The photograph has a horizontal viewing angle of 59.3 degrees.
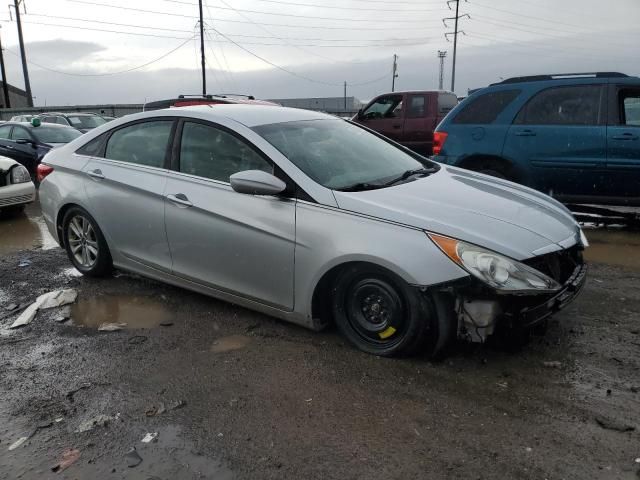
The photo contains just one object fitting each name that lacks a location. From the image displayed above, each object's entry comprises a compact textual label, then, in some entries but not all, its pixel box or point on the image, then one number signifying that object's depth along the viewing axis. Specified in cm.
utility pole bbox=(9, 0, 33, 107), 3566
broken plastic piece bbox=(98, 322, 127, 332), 421
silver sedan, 319
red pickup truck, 1275
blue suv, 642
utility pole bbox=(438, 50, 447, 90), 6819
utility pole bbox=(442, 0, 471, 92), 5411
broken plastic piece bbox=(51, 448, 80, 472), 262
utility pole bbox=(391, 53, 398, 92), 6229
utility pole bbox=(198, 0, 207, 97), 3852
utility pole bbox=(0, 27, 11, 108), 3675
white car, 834
